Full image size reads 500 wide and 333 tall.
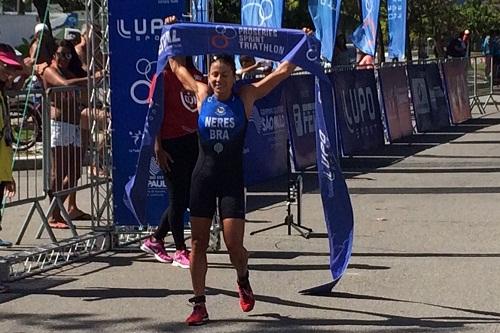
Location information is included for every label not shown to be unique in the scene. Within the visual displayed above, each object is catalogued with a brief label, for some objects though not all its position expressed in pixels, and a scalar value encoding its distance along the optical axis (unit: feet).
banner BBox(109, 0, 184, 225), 30.83
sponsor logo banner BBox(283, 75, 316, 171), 49.90
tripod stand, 34.76
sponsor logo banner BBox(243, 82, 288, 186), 44.78
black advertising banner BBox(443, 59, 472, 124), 78.48
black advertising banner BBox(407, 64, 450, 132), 71.13
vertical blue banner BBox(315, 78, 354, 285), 25.32
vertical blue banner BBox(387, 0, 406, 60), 73.36
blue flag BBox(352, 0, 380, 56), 64.44
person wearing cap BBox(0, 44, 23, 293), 27.66
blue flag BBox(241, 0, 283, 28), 56.18
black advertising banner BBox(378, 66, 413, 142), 64.34
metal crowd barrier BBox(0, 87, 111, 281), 30.40
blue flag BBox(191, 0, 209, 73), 31.22
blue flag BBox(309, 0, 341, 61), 58.59
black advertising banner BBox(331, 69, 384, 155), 56.75
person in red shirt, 28.68
